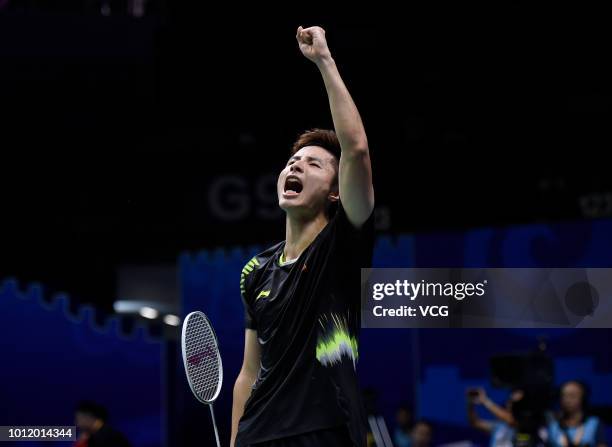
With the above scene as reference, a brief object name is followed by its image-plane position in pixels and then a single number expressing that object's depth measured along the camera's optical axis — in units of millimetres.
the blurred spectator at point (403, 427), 8852
